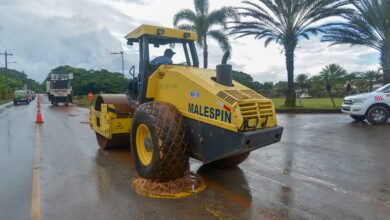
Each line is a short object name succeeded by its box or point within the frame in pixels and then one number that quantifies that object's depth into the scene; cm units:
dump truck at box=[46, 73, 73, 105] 3233
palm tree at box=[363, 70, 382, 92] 4575
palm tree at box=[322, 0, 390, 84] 1809
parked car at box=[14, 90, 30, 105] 3709
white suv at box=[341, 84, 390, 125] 1267
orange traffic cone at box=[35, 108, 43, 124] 1477
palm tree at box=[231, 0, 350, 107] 1845
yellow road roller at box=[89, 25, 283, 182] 461
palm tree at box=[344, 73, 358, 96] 4753
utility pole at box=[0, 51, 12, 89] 6212
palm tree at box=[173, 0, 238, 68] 2630
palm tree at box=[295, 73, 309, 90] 5344
